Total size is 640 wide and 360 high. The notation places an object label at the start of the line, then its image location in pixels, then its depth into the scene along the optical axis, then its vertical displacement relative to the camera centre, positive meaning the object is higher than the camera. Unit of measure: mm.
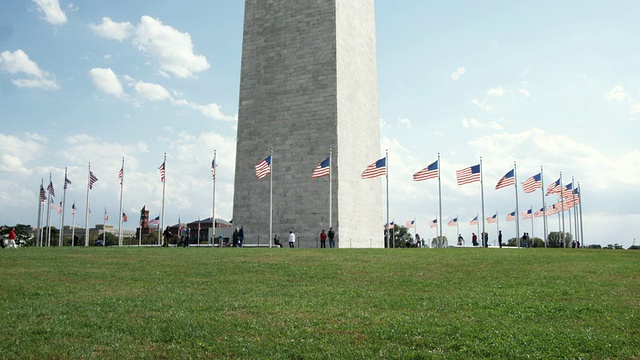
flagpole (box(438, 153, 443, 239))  41838 +3455
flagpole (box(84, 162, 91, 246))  47419 +2377
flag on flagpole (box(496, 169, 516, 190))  43656 +4789
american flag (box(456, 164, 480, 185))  40000 +4776
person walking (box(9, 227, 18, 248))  33128 +260
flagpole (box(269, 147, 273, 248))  39388 +2675
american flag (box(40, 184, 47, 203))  50594 +4135
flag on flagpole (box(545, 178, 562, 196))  50625 +5012
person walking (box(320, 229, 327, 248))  38969 +419
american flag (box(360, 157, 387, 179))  39344 +5027
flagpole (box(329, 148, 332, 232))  40719 +3609
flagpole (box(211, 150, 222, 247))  44406 +4161
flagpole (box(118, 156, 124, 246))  46312 +3797
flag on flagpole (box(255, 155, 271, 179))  37656 +4848
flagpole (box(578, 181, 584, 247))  61109 +1535
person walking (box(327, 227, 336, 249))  38809 +581
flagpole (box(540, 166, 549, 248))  48488 +2769
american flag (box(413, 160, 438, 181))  39750 +4810
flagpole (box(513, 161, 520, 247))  45500 +2352
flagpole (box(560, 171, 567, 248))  53091 +4519
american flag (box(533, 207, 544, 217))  57091 +3249
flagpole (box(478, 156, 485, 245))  43719 +4300
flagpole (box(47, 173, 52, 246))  52406 +2562
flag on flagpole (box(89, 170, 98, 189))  47344 +5236
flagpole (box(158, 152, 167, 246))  43781 +3618
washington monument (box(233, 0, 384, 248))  43719 +9309
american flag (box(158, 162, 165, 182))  44625 +5561
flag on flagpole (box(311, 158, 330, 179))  37438 +4605
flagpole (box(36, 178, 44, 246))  50631 +3046
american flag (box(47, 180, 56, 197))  49406 +4541
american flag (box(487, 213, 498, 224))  60606 +2739
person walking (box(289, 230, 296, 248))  39844 +349
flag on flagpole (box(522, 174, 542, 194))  45031 +4640
